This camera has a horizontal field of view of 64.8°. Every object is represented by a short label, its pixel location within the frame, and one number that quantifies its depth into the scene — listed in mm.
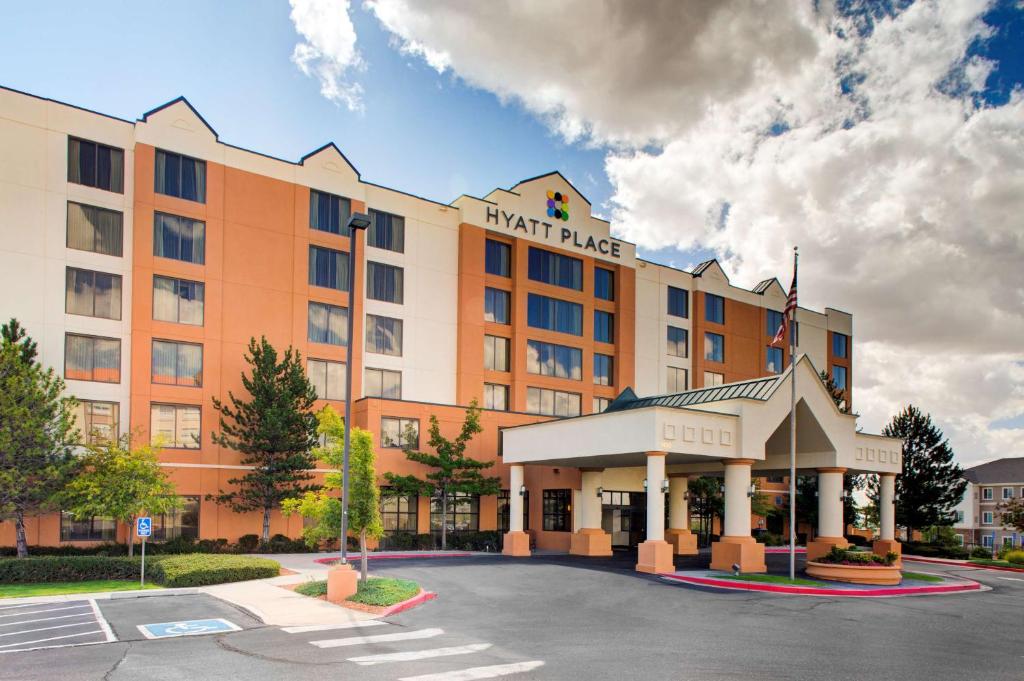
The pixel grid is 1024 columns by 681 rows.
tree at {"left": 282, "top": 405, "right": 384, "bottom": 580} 24844
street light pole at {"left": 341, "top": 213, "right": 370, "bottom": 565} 22062
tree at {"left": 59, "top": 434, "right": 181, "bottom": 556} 31250
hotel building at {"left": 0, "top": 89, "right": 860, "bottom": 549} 37062
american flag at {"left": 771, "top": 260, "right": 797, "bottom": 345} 30172
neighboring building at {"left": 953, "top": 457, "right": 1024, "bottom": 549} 96638
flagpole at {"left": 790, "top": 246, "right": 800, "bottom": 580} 29038
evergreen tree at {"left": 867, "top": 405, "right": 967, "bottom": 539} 58031
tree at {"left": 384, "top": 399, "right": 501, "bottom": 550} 41688
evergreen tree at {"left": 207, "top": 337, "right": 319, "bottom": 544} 38125
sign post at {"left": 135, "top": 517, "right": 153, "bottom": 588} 26052
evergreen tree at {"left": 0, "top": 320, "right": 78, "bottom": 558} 31016
